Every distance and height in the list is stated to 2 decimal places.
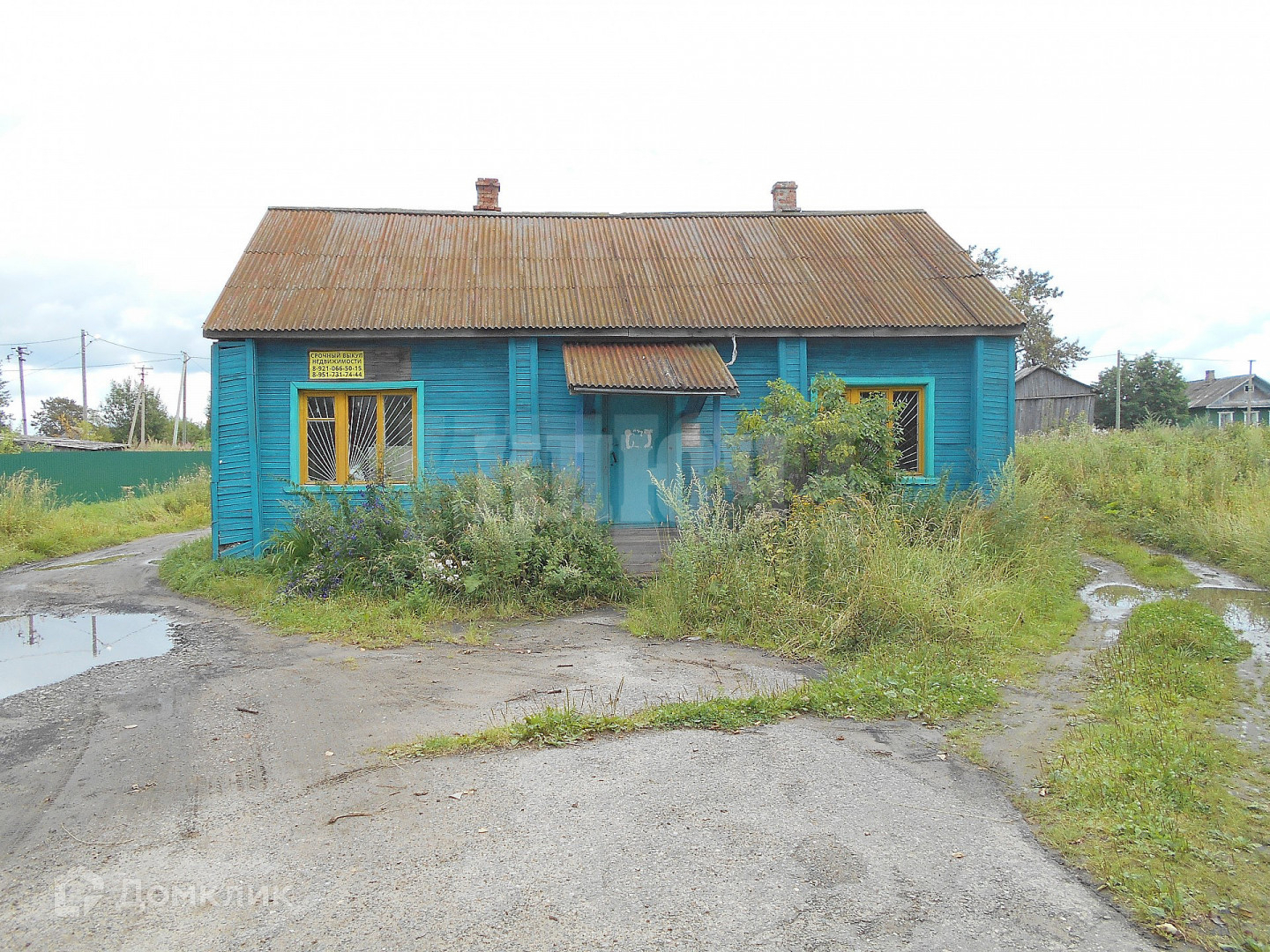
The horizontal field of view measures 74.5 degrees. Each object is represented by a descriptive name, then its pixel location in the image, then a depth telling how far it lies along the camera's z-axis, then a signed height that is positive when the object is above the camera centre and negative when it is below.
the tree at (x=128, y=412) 47.09 +2.47
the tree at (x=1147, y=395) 38.22 +2.74
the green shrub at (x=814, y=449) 9.46 +0.06
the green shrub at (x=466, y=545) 8.65 -0.98
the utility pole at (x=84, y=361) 43.47 +4.88
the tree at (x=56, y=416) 49.34 +2.42
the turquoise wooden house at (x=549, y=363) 11.02 +1.24
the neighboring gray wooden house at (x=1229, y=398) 41.62 +2.98
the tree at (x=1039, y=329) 38.22 +5.75
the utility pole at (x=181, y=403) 40.17 +2.56
